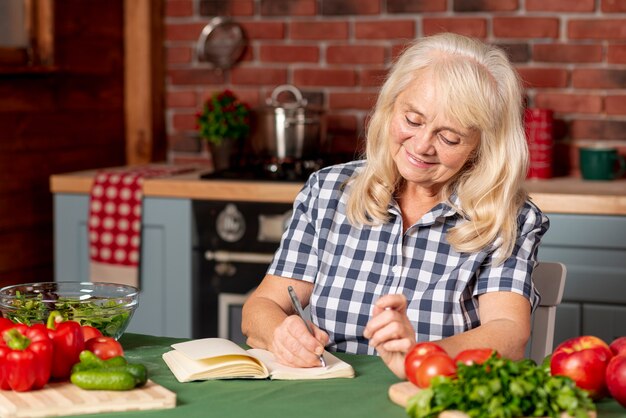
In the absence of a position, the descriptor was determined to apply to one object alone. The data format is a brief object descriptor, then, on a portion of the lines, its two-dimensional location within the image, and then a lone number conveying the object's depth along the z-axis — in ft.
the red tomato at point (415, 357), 9.79
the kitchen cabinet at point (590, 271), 14.78
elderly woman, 11.73
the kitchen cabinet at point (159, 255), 16.18
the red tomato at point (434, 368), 9.37
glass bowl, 11.14
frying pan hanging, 17.49
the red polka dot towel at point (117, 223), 16.17
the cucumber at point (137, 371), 9.74
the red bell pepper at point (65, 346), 9.99
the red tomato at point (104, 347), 10.47
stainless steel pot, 16.37
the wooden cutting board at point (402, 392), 9.55
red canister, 15.95
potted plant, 16.71
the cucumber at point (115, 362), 9.95
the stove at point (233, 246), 15.93
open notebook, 10.39
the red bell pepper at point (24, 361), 9.55
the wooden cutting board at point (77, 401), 9.19
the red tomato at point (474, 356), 9.50
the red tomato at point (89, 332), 10.81
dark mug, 15.74
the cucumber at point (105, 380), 9.64
